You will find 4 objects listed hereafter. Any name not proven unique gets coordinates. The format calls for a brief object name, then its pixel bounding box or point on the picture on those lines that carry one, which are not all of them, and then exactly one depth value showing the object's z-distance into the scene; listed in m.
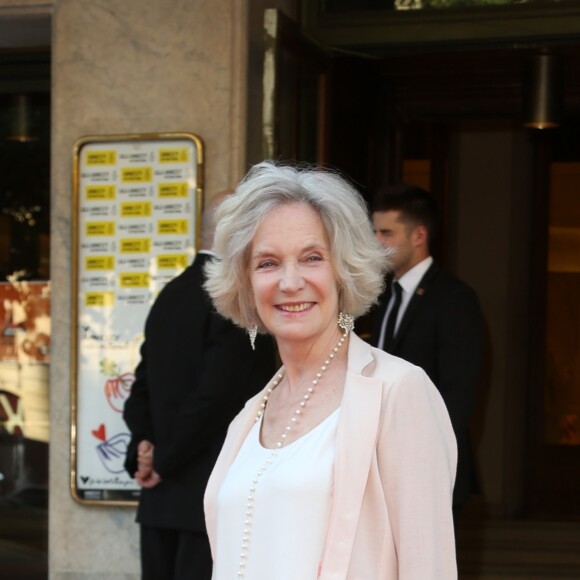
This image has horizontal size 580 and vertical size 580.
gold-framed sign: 6.11
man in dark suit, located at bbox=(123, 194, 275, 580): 4.91
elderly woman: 2.55
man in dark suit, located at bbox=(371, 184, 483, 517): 5.26
